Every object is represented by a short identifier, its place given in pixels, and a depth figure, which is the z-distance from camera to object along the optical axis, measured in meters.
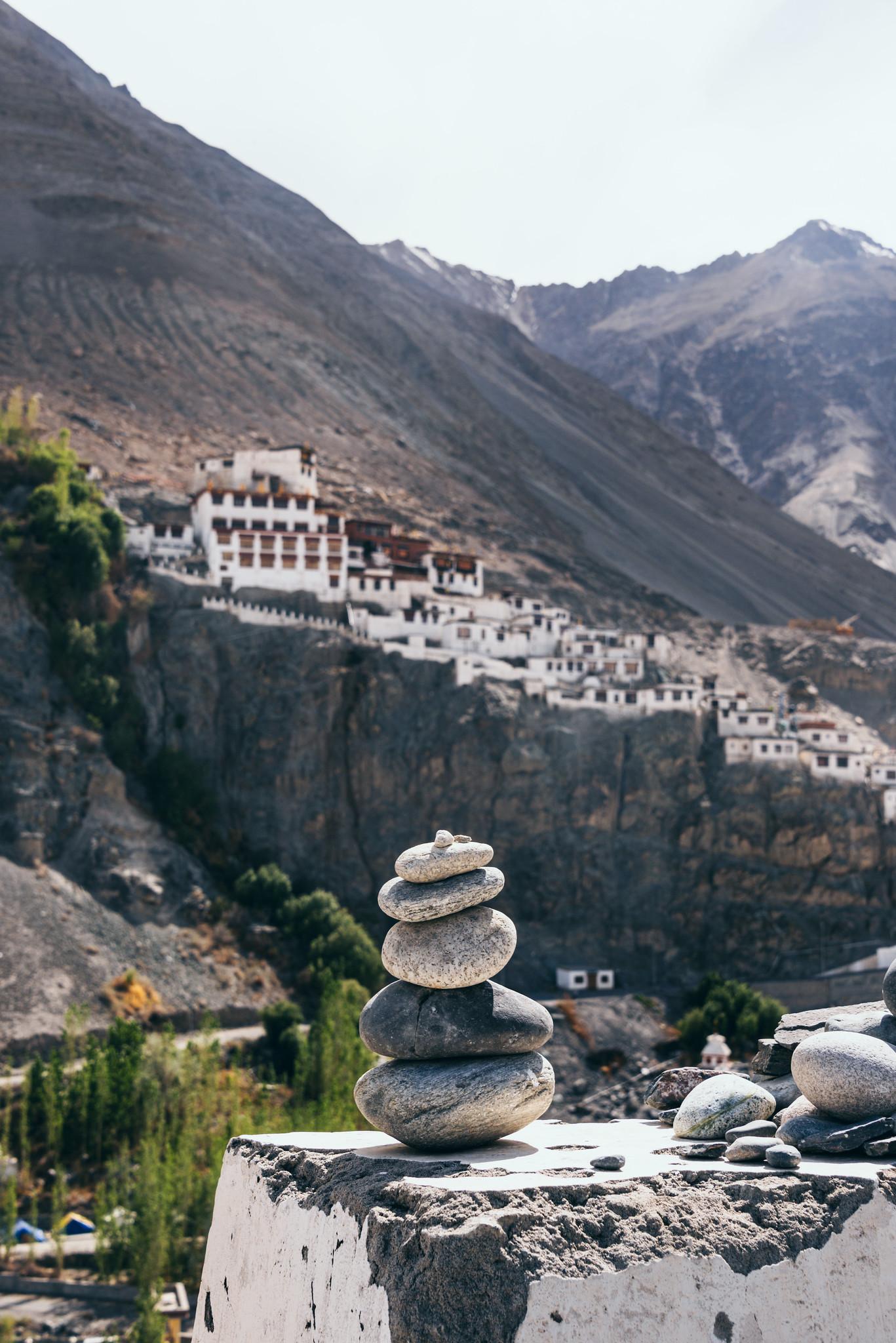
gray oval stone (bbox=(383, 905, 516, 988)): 10.12
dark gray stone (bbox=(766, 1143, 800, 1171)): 8.45
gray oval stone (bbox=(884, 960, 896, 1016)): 10.52
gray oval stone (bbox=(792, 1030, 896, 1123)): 9.23
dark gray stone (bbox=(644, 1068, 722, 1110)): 11.79
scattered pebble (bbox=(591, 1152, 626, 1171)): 8.30
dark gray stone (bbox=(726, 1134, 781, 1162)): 8.68
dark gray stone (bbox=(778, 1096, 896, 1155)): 8.88
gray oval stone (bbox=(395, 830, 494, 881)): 10.36
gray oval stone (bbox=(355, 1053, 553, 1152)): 9.46
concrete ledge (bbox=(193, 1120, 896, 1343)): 7.38
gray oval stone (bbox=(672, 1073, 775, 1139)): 9.82
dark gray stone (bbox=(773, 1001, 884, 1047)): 11.40
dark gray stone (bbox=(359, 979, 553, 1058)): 9.97
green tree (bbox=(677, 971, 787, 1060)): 52.97
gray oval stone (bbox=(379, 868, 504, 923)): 10.34
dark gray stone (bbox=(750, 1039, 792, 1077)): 11.23
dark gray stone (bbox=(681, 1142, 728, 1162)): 9.02
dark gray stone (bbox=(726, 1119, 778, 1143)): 9.53
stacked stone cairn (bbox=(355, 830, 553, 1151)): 9.51
